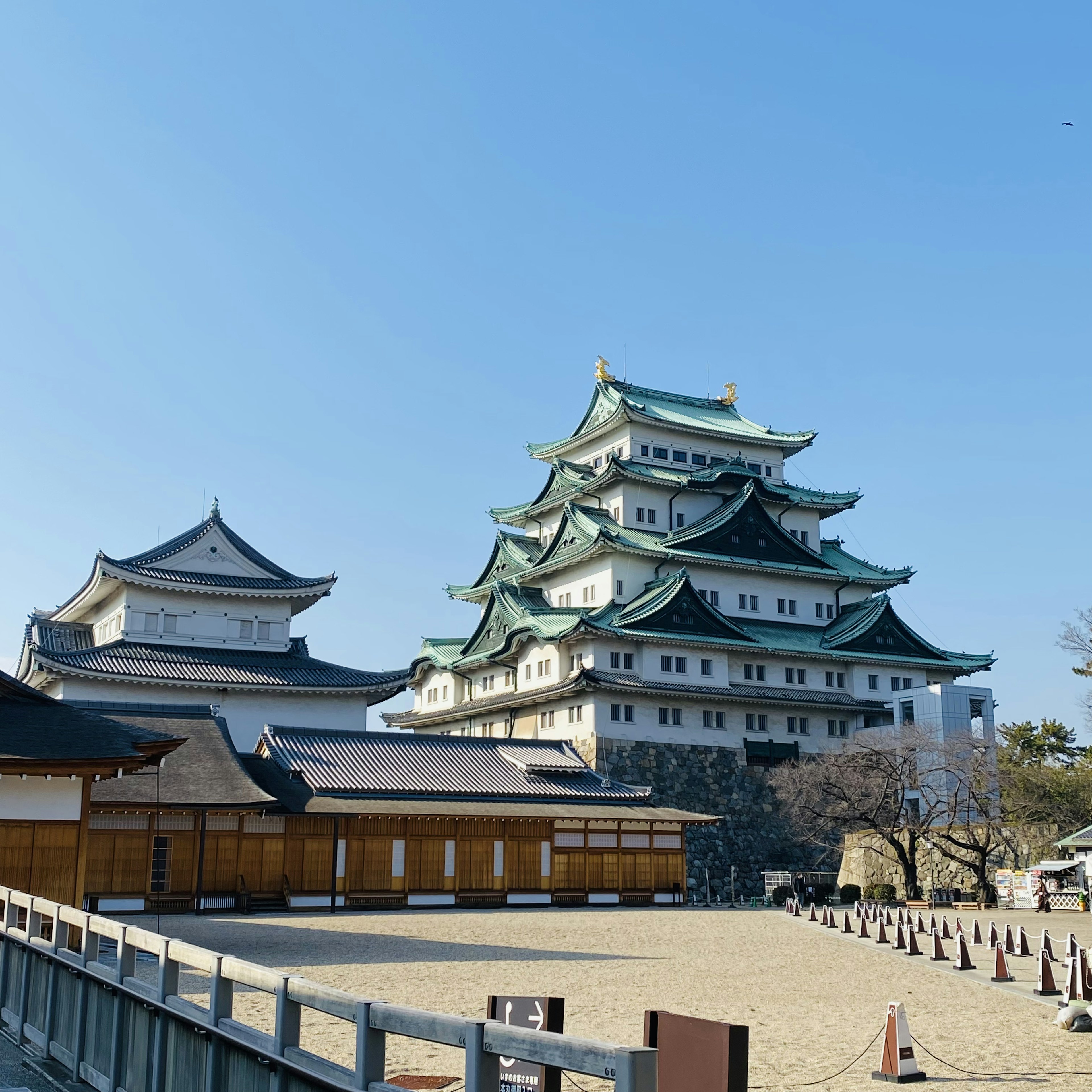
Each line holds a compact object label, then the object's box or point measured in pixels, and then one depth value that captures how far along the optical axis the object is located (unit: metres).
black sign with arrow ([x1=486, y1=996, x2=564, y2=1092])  7.52
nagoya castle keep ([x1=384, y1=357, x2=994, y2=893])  58.47
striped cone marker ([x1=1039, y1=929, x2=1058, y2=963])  21.31
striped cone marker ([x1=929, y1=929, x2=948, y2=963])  25.64
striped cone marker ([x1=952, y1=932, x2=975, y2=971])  23.48
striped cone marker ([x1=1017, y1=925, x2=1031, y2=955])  26.88
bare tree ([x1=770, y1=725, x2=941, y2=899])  49.81
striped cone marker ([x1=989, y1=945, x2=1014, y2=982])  21.78
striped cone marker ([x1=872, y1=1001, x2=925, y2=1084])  12.66
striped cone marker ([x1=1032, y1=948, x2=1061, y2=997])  19.67
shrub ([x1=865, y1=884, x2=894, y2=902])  48.38
